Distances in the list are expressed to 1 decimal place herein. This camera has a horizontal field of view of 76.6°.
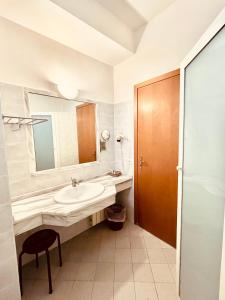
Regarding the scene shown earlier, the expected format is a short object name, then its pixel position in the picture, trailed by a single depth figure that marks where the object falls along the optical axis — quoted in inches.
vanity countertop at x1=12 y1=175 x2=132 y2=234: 45.1
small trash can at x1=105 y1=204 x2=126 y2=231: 79.9
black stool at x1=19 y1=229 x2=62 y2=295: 48.7
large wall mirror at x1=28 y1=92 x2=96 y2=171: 59.6
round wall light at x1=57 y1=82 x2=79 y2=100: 62.6
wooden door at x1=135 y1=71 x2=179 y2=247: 62.2
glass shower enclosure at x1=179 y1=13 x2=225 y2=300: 29.3
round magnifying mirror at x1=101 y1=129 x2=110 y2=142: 80.8
